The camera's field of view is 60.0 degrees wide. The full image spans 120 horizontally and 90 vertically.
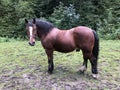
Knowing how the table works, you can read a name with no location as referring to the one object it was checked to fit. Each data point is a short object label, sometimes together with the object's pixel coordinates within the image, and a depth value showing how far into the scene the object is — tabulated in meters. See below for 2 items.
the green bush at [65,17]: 4.29
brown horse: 1.99
